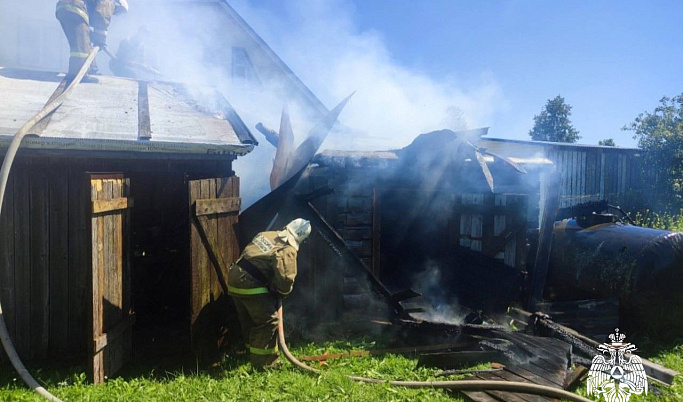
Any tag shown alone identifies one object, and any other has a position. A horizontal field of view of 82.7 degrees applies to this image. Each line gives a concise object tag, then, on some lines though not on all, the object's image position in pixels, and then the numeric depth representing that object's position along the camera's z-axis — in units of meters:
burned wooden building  6.29
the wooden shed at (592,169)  13.77
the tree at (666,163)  16.50
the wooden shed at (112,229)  4.46
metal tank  5.89
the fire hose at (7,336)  3.79
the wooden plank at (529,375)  4.18
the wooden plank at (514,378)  3.91
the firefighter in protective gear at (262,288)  4.41
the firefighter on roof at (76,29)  7.37
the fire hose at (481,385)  3.87
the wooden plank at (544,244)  7.15
